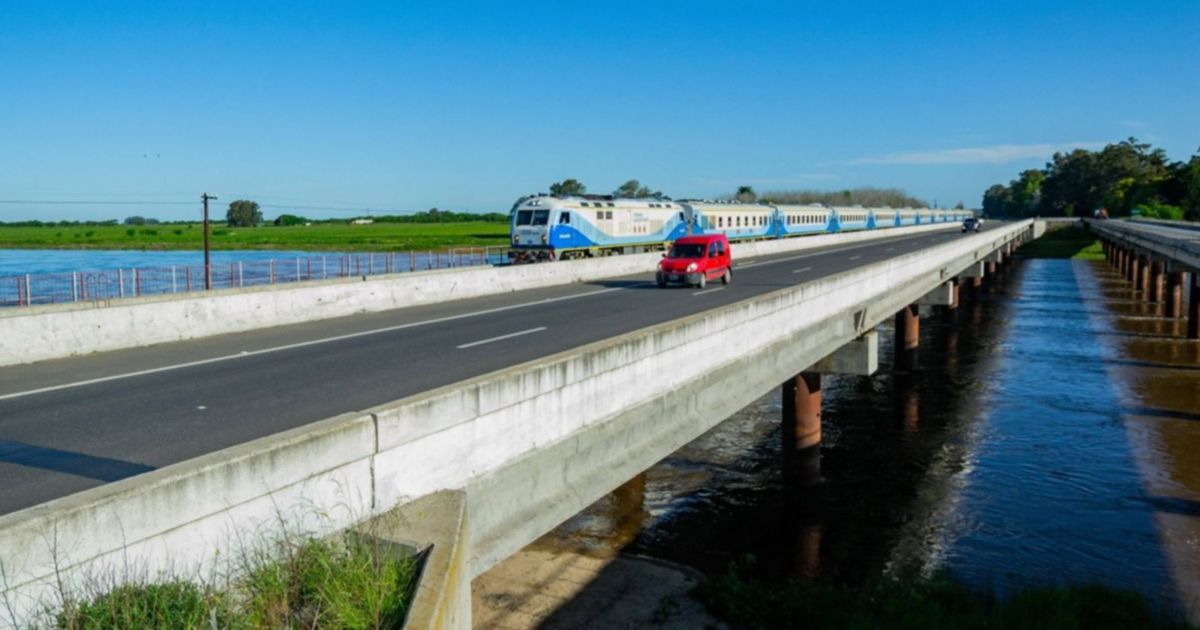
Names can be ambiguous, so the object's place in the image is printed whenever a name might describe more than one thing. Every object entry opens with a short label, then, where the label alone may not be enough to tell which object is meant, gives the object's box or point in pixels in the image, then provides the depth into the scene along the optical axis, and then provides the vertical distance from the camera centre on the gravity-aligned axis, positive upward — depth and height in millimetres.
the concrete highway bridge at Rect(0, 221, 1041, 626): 5367 -1861
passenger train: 40812 +716
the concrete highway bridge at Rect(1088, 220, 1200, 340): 36875 -1423
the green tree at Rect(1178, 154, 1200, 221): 123688 +6675
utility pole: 25453 -471
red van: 29484 -813
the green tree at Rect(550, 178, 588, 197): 156750 +8533
